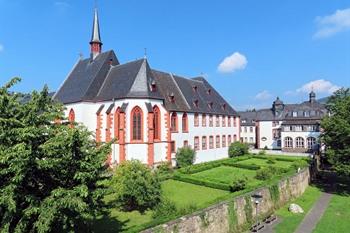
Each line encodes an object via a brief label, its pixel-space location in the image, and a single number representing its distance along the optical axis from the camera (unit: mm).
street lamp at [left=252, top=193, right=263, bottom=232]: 22244
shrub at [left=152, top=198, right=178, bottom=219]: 18359
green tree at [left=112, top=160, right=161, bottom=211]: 21359
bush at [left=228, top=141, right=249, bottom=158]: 54900
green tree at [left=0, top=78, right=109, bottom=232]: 9344
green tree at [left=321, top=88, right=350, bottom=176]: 31094
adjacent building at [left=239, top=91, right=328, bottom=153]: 64250
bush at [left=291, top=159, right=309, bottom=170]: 35231
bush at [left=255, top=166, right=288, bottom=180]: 31952
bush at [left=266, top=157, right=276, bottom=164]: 45944
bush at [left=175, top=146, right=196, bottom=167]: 40656
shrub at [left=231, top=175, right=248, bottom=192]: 26141
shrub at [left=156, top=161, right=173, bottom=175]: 34575
